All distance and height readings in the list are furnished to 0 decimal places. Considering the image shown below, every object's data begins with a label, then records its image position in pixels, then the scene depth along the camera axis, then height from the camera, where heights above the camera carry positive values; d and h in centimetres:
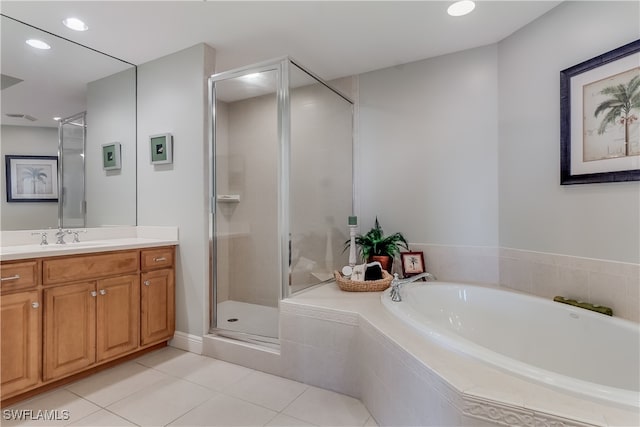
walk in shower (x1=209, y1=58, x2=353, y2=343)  221 +19
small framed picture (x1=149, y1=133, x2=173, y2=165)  248 +54
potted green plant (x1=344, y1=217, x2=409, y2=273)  256 -28
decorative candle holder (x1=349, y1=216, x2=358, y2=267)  259 -24
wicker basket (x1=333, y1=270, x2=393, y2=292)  221 -52
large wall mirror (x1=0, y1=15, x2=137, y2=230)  202 +60
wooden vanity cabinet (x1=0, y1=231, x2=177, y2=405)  164 -59
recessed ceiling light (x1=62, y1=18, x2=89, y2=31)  203 +128
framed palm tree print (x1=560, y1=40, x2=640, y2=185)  158 +52
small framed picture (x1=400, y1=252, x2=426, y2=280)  257 -43
